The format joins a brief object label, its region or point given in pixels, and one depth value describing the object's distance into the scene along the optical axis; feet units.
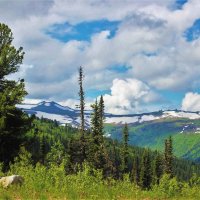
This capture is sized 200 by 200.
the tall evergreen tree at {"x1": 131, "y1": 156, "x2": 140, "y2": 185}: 408.26
